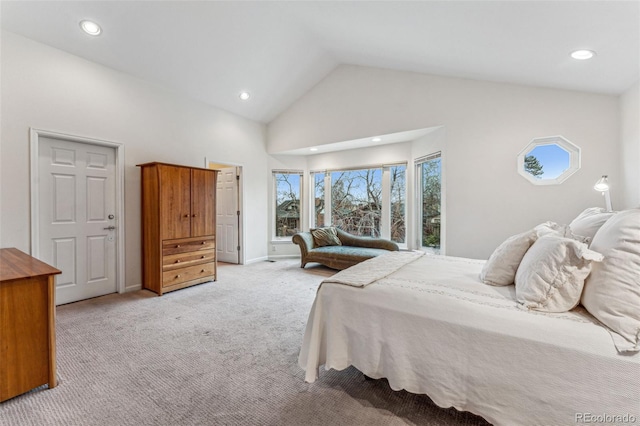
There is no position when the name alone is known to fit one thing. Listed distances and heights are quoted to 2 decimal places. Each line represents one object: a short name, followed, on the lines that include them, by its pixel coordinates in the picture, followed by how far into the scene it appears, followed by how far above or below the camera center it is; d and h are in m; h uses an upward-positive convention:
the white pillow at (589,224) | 1.56 -0.09
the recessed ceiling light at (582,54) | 2.14 +1.29
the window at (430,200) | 4.18 +0.20
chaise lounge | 4.57 -0.64
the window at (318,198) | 6.00 +0.35
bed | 1.04 -0.65
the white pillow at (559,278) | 1.23 -0.32
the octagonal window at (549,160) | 3.03 +0.60
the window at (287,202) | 6.02 +0.27
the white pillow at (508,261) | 1.65 -0.32
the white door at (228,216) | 5.40 -0.04
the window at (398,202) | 4.97 +0.20
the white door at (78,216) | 3.06 +0.00
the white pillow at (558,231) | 1.53 -0.14
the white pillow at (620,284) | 1.05 -0.32
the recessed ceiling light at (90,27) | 2.85 +2.07
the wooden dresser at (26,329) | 1.58 -0.71
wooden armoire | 3.53 -0.17
